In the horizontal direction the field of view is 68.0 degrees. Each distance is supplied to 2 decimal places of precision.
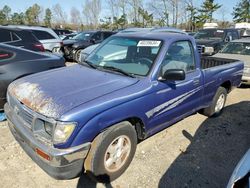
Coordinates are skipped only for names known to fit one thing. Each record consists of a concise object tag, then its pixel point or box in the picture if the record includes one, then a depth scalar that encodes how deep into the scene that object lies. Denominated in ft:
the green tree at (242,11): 109.98
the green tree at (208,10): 98.71
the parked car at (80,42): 30.02
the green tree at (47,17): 140.98
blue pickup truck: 6.48
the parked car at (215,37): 29.75
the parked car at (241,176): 5.08
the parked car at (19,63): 11.21
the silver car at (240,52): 18.62
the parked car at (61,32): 59.51
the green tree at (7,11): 144.70
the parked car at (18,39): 18.14
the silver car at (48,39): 26.33
